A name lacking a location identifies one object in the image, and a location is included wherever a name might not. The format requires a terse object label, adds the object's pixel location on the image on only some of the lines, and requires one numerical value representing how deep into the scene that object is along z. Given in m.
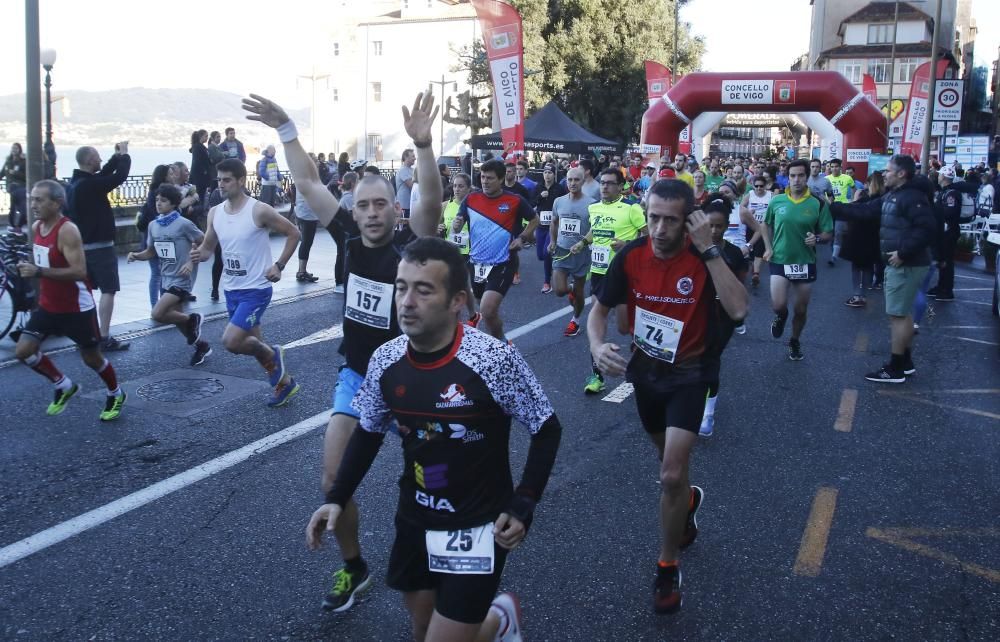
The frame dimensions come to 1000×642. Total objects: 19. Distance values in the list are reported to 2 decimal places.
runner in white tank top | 7.04
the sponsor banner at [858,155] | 20.47
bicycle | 9.04
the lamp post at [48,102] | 16.73
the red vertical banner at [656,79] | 27.11
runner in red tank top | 6.53
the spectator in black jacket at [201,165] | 15.93
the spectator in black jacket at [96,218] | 9.16
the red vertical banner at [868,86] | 27.85
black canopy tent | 24.55
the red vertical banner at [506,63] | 16.91
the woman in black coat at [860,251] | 12.25
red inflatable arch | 20.64
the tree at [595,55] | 39.12
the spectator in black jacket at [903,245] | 7.95
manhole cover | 7.23
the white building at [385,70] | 59.88
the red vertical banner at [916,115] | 22.52
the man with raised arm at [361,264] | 3.89
